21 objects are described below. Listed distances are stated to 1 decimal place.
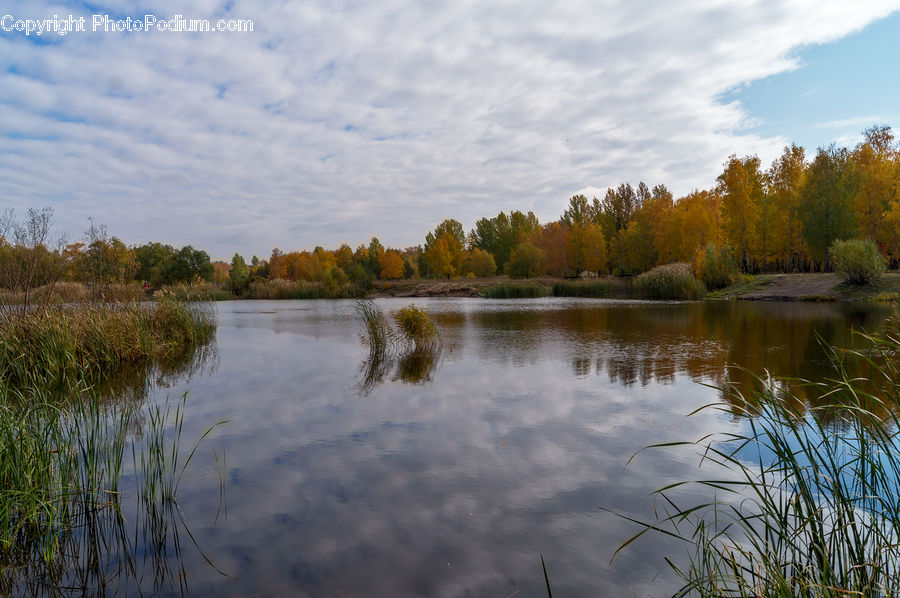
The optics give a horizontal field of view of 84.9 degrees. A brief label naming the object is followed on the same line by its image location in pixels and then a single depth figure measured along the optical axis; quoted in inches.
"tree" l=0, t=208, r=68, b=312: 387.2
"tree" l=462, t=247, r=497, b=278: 2694.4
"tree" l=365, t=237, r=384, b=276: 3117.6
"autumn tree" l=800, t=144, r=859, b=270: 1427.2
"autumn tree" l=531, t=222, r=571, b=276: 2449.6
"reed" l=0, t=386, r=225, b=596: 140.5
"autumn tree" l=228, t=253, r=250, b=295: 2204.7
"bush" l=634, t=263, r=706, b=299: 1448.1
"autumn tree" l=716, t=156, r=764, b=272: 1641.2
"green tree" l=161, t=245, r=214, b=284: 2532.0
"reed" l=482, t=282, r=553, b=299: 1889.8
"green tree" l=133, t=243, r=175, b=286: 2456.9
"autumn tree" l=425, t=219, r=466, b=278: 2800.2
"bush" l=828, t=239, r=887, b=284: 1126.4
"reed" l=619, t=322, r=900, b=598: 96.4
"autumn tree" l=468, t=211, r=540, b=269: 2960.1
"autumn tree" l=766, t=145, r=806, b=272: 1588.3
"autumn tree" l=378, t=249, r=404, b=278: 2972.4
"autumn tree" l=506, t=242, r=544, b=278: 2500.0
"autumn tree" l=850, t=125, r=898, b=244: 1398.9
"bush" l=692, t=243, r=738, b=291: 1496.1
